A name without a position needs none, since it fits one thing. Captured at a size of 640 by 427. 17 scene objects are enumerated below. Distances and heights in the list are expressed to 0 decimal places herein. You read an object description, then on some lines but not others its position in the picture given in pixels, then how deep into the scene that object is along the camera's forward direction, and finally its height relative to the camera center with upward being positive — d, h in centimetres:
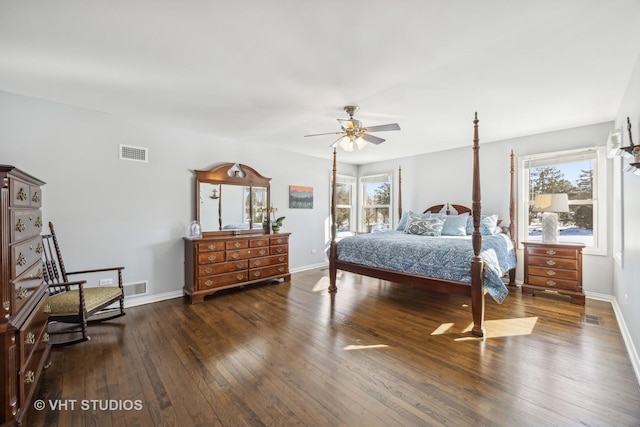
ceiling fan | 306 +93
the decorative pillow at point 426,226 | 445 -21
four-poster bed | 283 -57
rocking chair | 254 -82
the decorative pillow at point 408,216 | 473 -4
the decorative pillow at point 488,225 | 420 -18
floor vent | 297 -116
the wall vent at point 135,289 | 357 -97
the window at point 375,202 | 636 +27
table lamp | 365 +6
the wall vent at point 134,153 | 353 +79
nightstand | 358 -74
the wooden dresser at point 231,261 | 382 -72
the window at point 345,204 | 661 +24
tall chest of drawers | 152 -53
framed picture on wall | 547 +34
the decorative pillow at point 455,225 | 445 -19
